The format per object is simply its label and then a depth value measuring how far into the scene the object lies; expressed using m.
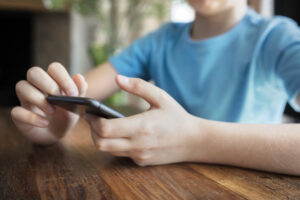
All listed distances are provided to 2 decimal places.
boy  0.43
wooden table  0.35
